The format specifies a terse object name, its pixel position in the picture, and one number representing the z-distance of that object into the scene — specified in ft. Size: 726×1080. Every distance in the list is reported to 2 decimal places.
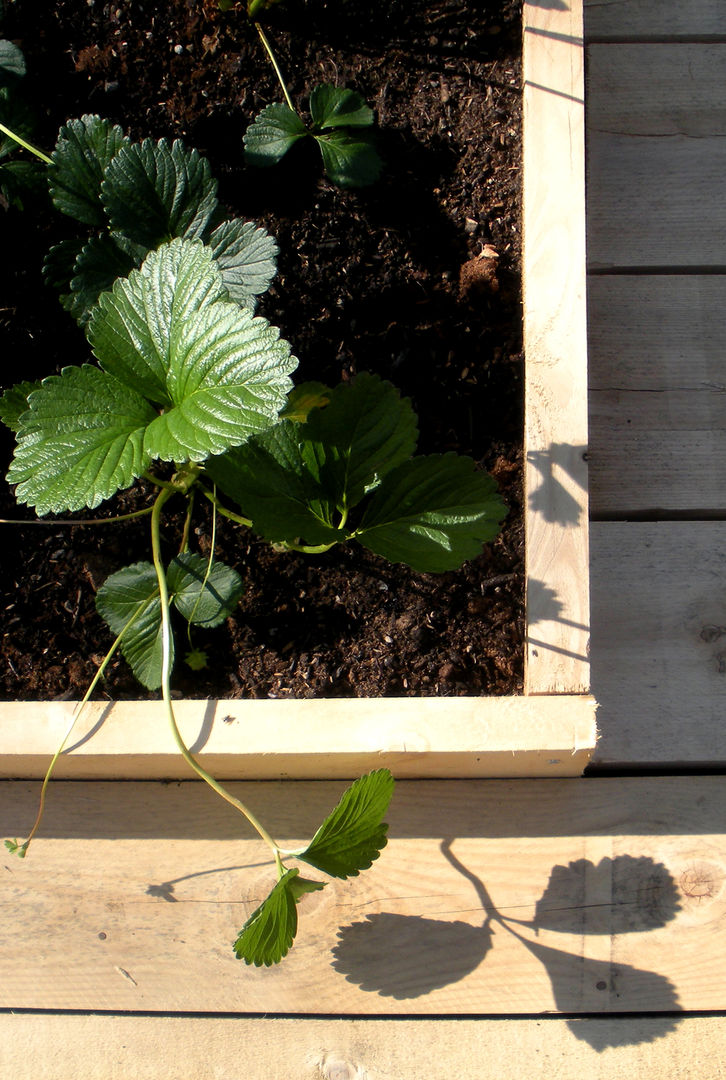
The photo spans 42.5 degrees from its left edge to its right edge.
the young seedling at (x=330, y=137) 2.80
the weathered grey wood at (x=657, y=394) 3.04
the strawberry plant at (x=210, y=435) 2.01
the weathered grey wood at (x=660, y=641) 2.88
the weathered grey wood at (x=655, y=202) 3.18
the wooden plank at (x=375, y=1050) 2.69
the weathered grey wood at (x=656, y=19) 3.29
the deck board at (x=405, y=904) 2.72
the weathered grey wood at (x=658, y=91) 3.25
